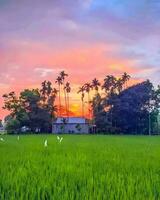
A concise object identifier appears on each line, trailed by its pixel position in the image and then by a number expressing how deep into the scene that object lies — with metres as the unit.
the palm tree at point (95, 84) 43.80
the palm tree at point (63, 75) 44.38
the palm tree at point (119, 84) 38.95
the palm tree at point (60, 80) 44.73
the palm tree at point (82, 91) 45.80
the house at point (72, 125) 42.62
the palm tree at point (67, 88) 45.81
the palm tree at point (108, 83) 38.90
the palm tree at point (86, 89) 45.41
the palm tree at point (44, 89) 42.75
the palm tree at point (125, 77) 40.62
